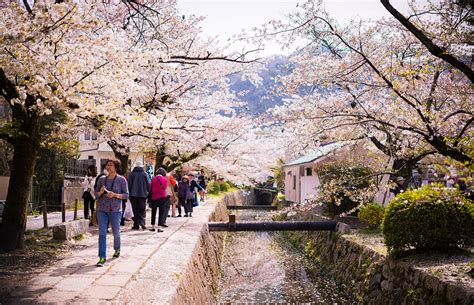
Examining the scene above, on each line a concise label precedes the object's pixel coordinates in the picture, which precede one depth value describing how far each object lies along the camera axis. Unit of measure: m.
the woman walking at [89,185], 11.89
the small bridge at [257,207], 36.08
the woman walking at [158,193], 12.09
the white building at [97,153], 36.59
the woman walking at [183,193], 17.23
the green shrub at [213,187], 38.53
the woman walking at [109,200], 6.97
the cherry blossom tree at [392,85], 6.55
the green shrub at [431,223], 7.91
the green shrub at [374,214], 13.95
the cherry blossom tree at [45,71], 5.57
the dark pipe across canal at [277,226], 14.52
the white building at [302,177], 23.24
